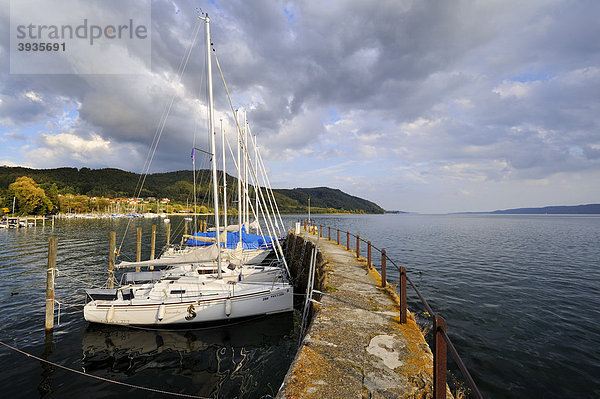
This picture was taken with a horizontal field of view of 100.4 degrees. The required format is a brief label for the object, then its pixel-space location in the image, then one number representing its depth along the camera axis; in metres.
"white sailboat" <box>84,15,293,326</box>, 10.09
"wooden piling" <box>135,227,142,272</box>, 18.19
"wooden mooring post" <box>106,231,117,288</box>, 14.16
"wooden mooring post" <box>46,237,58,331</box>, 9.52
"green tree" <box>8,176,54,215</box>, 78.88
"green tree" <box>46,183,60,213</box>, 91.21
